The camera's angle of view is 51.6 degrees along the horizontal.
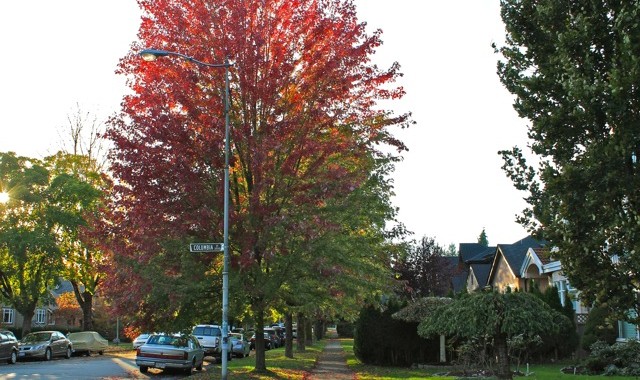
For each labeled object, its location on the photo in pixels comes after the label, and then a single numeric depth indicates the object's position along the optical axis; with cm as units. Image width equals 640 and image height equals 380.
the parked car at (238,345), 3572
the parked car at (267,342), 4831
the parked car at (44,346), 3145
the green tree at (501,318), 1535
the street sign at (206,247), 1591
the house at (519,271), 3112
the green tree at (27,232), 3847
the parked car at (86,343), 3759
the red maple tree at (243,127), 1683
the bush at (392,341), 2691
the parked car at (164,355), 2312
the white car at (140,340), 3973
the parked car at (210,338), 3148
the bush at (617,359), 1864
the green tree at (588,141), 1059
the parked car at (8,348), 2875
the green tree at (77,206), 4069
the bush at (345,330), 8062
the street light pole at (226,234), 1619
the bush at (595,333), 2389
